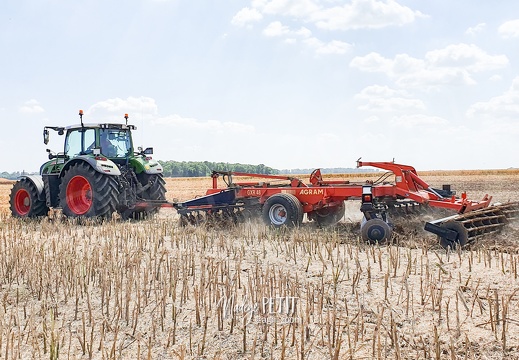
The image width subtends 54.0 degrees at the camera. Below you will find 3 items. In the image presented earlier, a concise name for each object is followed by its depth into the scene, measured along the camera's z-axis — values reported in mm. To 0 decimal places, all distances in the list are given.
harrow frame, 6594
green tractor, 9398
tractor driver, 10062
